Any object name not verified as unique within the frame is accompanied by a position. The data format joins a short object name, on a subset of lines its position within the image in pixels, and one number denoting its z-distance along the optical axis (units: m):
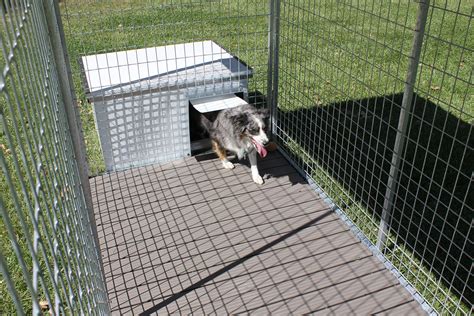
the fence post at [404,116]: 2.37
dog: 3.70
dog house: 3.89
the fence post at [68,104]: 1.96
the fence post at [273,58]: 3.95
